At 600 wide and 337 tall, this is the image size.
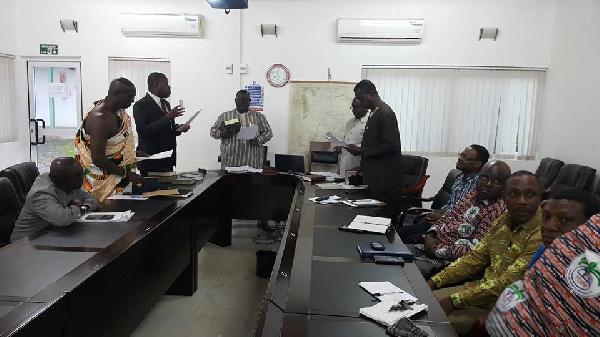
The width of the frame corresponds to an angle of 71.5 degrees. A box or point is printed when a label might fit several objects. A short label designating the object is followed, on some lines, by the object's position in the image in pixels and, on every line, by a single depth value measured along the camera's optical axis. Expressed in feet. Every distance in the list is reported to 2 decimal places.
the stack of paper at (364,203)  9.20
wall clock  18.02
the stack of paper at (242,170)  13.85
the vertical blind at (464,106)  17.63
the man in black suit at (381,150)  10.63
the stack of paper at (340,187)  11.27
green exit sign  18.33
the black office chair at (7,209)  7.86
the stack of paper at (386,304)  4.17
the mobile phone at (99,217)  7.14
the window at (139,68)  18.39
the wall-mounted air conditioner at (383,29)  17.07
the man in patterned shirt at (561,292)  3.49
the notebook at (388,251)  5.95
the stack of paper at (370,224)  7.27
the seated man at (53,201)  6.60
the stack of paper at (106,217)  7.08
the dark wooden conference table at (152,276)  4.13
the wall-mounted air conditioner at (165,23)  17.60
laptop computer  13.99
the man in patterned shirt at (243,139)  14.93
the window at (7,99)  18.02
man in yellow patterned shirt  5.57
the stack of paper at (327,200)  9.50
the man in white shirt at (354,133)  14.58
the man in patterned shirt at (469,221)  7.44
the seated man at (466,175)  9.13
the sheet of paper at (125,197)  8.88
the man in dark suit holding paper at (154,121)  12.25
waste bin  11.09
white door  18.71
